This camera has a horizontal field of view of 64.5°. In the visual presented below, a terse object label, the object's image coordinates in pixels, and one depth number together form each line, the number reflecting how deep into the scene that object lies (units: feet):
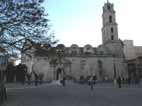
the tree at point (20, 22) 30.85
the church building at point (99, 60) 144.50
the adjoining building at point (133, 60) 150.73
